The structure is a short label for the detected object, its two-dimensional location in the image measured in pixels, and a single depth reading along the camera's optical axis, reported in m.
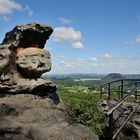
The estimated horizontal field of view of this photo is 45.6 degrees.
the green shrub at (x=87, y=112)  7.79
